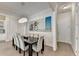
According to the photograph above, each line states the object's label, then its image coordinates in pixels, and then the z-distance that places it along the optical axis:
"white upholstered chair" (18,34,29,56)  1.26
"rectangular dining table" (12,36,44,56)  1.25
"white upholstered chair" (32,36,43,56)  1.21
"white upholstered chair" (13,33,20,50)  1.16
